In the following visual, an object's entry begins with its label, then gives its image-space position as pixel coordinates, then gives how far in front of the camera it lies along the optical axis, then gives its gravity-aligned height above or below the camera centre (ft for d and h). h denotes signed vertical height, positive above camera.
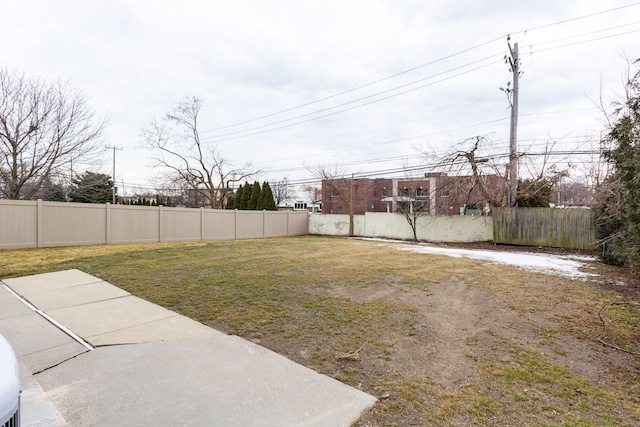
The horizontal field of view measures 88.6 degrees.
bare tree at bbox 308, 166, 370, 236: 67.19 +6.63
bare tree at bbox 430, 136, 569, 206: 45.73 +5.63
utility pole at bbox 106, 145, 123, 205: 89.40 +9.04
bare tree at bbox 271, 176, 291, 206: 161.97 +8.99
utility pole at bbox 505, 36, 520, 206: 43.55 +11.19
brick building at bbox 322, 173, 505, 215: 47.78 +2.67
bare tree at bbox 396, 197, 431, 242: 53.78 -0.11
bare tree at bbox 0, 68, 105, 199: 42.78 +10.72
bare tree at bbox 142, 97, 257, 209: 81.92 +15.35
